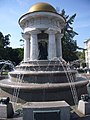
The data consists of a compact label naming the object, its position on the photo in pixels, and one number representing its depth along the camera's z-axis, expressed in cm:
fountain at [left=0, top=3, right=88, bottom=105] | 827
